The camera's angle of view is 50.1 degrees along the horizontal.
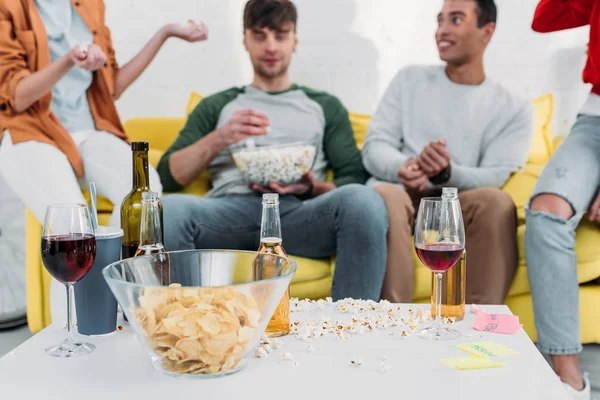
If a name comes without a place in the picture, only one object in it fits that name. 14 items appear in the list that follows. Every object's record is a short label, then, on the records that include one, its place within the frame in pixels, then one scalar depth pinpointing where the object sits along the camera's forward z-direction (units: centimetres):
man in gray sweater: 195
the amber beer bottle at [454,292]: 115
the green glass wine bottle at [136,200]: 119
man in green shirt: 193
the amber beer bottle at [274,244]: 105
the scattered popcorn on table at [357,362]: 90
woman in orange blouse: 216
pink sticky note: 107
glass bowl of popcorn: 204
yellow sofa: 190
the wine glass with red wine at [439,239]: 102
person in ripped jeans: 174
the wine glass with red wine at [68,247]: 93
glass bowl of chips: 81
